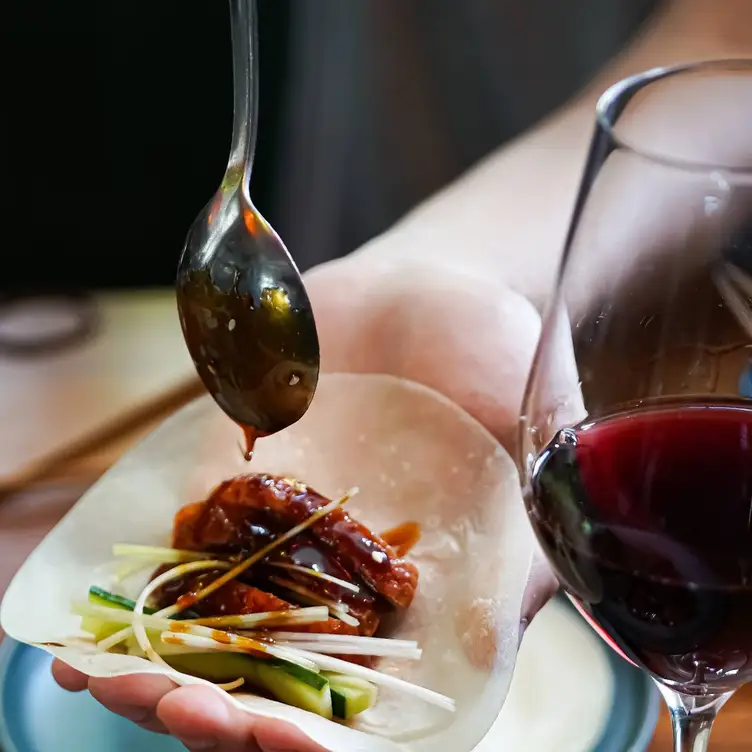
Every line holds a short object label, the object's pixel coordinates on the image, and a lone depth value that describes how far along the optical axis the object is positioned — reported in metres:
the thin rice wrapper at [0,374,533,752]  0.43
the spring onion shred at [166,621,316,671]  0.44
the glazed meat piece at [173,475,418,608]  0.47
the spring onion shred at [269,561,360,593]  0.46
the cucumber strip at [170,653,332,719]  0.43
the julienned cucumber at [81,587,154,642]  0.45
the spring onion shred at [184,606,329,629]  0.45
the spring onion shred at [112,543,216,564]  0.48
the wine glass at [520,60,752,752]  0.38
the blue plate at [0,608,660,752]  0.44
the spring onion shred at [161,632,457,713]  0.44
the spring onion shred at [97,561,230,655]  0.45
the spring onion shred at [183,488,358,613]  0.46
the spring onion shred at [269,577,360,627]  0.46
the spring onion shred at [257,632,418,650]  0.45
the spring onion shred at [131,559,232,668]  0.44
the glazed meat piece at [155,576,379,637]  0.45
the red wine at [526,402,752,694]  0.38
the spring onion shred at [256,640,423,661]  0.45
